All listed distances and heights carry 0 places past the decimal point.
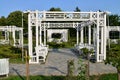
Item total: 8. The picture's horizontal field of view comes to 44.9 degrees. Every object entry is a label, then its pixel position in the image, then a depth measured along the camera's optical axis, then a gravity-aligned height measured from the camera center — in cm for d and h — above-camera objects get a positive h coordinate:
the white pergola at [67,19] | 855 +121
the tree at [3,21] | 2484 +306
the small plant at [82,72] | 414 -97
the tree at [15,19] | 2461 +345
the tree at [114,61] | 399 -64
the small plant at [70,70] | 463 -101
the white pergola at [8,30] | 1573 +99
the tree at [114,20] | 2496 +317
